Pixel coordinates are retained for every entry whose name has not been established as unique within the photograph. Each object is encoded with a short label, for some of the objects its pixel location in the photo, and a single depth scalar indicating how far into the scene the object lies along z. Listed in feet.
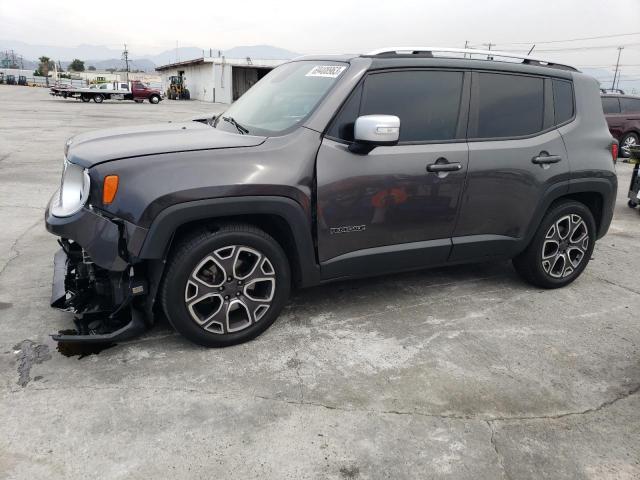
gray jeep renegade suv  9.51
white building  155.12
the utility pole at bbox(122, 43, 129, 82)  351.05
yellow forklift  164.14
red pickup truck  116.67
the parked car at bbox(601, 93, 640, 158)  44.98
